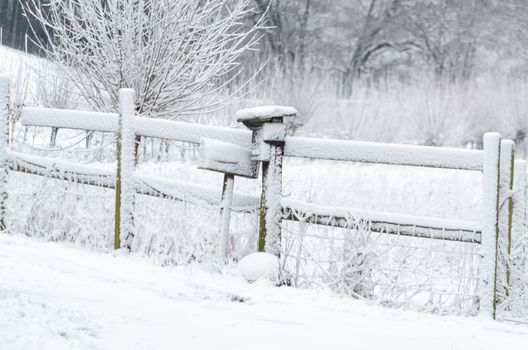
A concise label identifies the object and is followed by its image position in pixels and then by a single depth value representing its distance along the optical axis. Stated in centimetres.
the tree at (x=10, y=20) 6391
